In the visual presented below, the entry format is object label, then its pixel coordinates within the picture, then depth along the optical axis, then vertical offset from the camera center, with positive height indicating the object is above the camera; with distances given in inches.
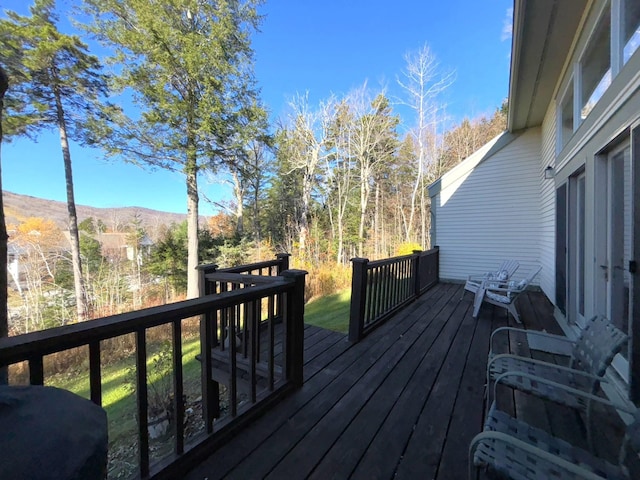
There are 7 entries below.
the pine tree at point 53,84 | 343.0 +209.8
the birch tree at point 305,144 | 556.4 +192.9
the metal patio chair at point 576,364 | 62.0 -35.2
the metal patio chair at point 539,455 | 43.0 -38.4
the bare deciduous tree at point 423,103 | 488.4 +249.8
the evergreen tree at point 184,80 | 373.7 +227.5
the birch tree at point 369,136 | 550.9 +207.2
